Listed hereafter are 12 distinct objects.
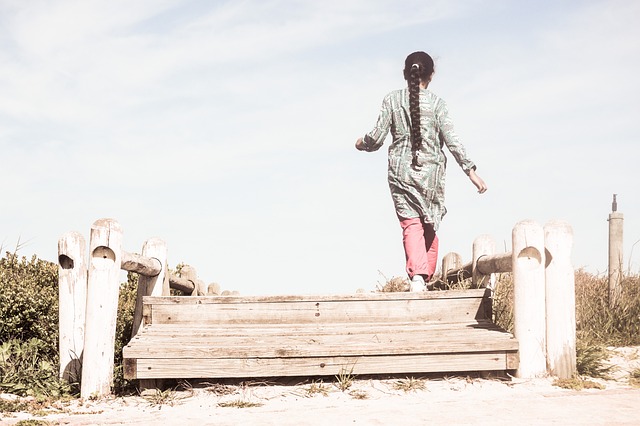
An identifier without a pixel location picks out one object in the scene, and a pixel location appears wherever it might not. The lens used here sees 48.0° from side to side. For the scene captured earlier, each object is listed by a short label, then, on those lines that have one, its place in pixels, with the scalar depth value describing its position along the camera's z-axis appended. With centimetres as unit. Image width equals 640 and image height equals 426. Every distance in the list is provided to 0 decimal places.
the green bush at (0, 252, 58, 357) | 668
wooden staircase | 505
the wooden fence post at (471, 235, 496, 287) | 656
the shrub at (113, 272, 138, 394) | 549
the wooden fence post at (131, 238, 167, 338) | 657
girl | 665
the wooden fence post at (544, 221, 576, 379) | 536
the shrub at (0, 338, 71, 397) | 539
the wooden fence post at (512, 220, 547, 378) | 533
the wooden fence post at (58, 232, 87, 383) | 564
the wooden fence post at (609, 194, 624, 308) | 758
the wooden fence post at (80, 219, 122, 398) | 524
